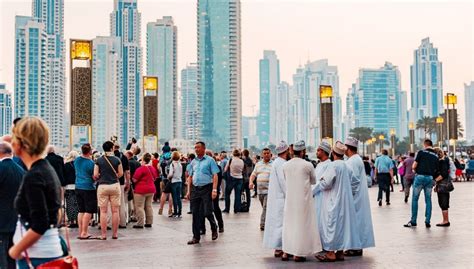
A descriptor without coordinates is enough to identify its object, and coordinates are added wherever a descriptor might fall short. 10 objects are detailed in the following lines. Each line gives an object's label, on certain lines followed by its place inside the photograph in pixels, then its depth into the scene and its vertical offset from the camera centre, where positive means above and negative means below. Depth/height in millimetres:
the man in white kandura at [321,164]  10090 -333
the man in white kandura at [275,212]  10242 -1088
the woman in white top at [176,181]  17297 -994
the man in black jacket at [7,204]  6273 -567
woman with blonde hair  4349 -378
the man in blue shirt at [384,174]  21844 -1063
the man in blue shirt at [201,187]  12125 -811
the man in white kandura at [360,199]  10375 -920
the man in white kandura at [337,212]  9922 -1056
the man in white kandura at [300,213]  9688 -1043
